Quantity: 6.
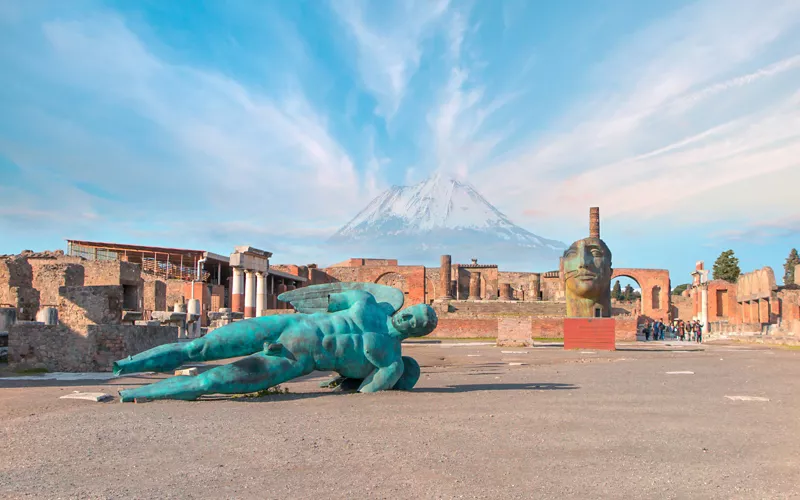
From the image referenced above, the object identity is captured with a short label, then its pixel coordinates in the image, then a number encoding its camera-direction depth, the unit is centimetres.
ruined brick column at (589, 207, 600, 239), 4122
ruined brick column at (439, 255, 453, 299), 5028
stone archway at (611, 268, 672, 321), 5175
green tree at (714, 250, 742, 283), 5903
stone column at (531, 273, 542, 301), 5453
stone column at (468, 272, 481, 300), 5481
